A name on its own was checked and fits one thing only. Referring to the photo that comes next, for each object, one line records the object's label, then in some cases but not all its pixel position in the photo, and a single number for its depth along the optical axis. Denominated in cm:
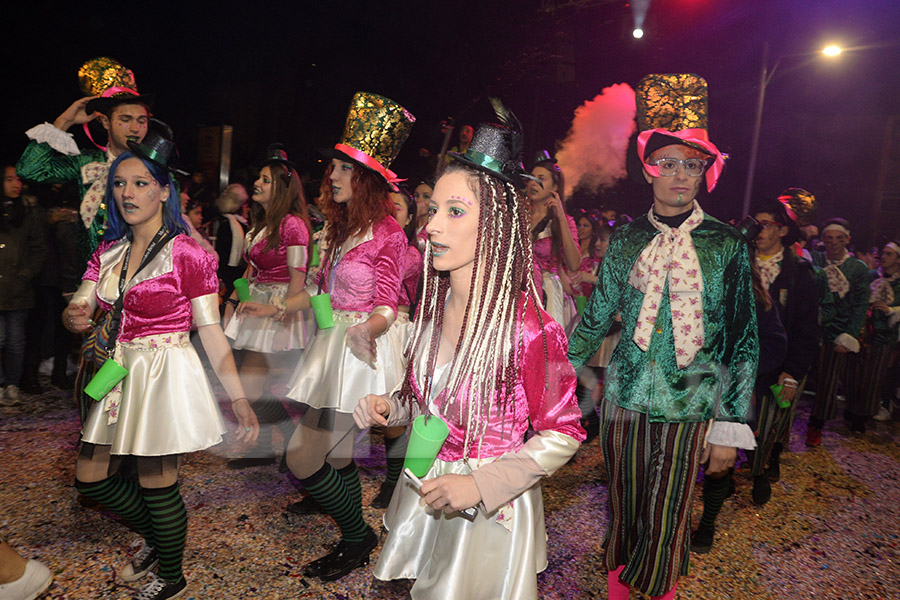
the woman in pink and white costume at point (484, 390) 176
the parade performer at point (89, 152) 382
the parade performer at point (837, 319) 620
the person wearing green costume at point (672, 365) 239
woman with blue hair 257
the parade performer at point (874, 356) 680
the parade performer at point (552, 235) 500
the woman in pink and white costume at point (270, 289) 468
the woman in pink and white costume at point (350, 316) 302
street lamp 1331
